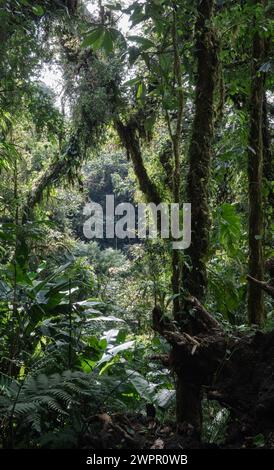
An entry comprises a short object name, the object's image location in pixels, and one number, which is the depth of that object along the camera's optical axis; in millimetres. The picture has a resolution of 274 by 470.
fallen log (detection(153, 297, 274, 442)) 1664
